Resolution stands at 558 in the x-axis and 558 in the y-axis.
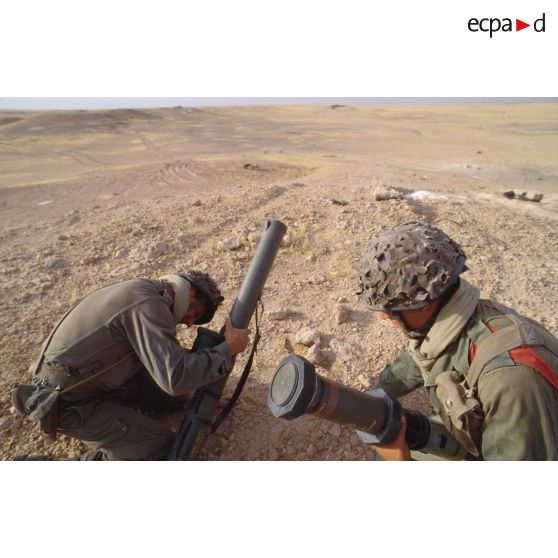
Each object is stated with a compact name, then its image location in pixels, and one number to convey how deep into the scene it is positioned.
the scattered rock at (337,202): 6.69
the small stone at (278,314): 4.12
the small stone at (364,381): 3.25
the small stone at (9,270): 4.95
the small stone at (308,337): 3.71
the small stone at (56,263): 5.10
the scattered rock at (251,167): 12.28
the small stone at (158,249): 5.32
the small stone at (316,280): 4.73
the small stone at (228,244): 5.35
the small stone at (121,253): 5.35
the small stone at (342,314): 4.06
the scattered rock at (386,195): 6.91
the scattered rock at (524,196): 7.95
